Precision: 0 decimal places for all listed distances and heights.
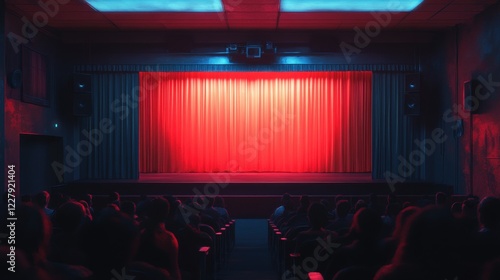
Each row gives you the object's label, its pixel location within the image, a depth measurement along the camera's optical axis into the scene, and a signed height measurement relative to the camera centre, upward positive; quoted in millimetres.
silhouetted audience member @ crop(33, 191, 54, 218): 5688 -619
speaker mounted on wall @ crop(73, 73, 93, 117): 11930 +1111
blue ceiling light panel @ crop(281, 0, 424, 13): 9516 +2573
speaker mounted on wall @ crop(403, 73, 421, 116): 11875 +1050
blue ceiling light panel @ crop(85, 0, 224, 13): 9527 +2609
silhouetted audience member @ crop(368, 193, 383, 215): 6415 -780
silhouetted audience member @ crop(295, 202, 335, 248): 4434 -733
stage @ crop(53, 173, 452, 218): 10617 -1042
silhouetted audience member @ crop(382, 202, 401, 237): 4602 -801
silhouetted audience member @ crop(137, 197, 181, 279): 3277 -650
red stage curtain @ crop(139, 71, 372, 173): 15258 +561
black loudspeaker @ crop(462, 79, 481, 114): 9836 +861
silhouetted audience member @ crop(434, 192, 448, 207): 6324 -717
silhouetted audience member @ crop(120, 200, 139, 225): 5309 -675
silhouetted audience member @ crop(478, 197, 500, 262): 3230 -614
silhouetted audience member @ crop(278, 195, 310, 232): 5633 -863
